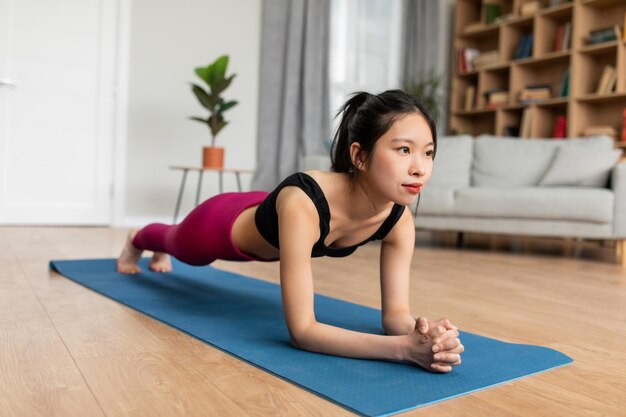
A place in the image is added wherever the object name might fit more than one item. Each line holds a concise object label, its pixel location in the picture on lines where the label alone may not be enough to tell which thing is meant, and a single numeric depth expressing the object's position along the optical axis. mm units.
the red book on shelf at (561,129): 5038
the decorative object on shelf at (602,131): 4648
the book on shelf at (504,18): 5385
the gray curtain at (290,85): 4992
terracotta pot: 4176
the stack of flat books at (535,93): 5172
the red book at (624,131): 4617
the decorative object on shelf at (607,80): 4680
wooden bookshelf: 4867
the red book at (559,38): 5086
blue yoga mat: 926
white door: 4051
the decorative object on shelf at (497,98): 5469
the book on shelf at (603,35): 4602
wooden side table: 4141
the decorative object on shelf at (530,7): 5184
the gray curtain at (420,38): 5812
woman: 1071
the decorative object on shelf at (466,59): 5875
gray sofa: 3164
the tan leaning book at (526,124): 5227
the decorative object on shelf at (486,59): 5574
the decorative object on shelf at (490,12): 5602
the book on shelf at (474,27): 5680
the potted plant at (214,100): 4098
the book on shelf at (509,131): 5457
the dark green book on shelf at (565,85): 5031
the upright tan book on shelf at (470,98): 5820
